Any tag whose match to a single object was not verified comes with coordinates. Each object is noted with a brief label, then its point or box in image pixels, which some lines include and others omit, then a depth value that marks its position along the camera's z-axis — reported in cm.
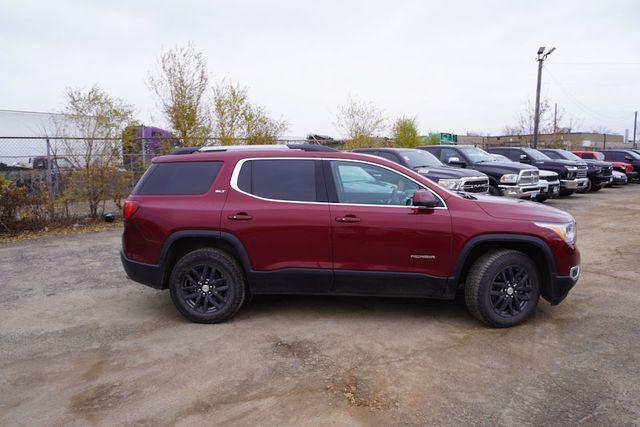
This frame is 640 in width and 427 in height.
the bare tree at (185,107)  1369
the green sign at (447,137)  3594
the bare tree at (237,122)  1437
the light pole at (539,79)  2602
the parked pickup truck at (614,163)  2355
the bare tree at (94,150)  1132
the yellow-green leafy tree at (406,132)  2542
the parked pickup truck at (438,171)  1074
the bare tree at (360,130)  2072
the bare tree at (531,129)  3725
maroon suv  477
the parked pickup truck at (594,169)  1944
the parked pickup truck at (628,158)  2483
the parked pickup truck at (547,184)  1425
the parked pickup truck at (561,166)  1723
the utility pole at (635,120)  7385
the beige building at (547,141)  3664
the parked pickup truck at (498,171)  1302
